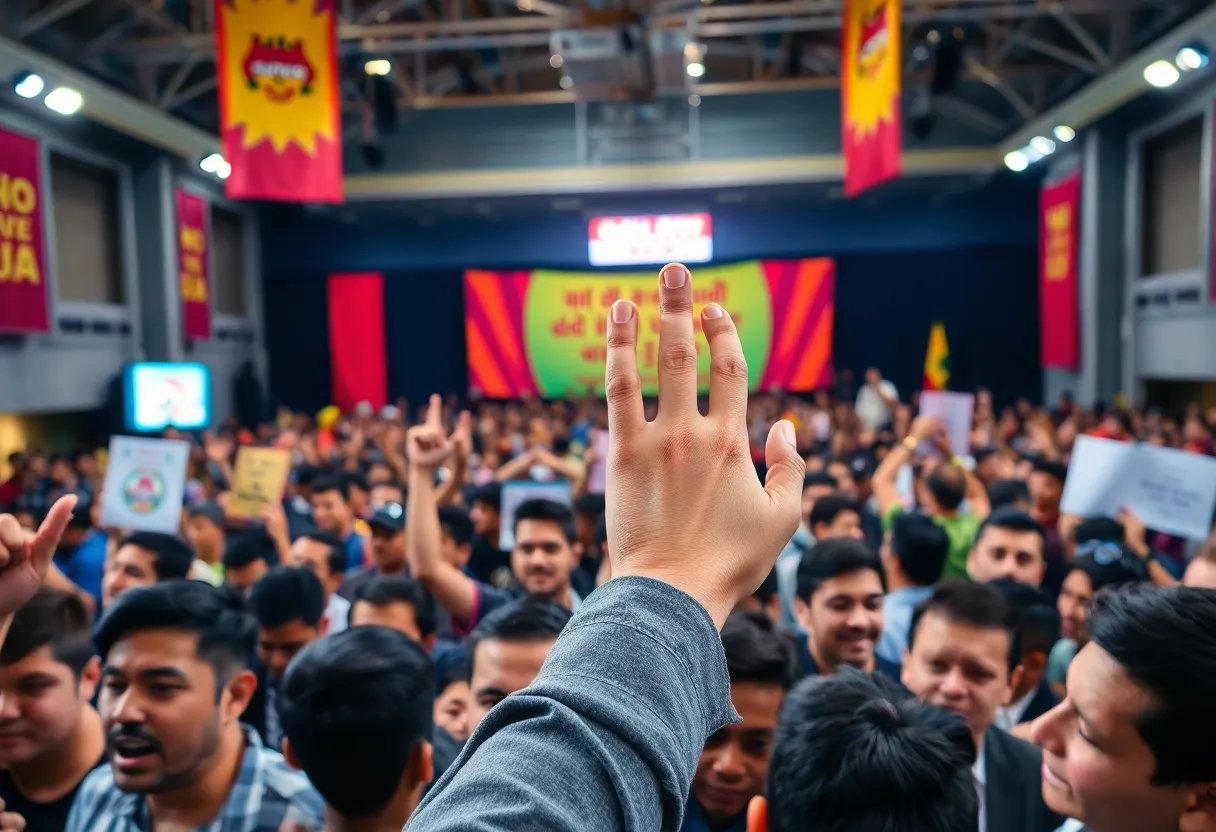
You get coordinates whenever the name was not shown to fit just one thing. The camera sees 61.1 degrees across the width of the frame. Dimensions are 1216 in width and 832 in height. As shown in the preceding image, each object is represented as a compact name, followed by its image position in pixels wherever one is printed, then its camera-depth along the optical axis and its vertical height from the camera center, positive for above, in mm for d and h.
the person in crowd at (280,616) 3199 -776
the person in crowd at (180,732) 1999 -715
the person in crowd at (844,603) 3123 -780
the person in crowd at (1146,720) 1340 -511
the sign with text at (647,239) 15859 +1796
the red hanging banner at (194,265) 13336 +1387
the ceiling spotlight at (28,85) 8945 +2519
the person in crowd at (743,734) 2195 -840
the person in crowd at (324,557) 4211 -784
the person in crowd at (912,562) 3600 -771
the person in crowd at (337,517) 5242 -806
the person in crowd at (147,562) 3590 -672
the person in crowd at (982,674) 2287 -827
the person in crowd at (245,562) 4168 -787
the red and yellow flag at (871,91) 7082 +1891
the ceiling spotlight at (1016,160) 13492 +2417
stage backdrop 17047 +515
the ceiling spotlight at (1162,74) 9523 +2478
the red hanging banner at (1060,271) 13133 +964
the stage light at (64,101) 9219 +2457
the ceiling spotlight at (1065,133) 12102 +2479
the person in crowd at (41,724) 2170 -741
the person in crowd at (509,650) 2506 -714
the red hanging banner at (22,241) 9492 +1259
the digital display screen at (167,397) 12093 -325
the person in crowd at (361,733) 1906 -690
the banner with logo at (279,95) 7145 +1935
